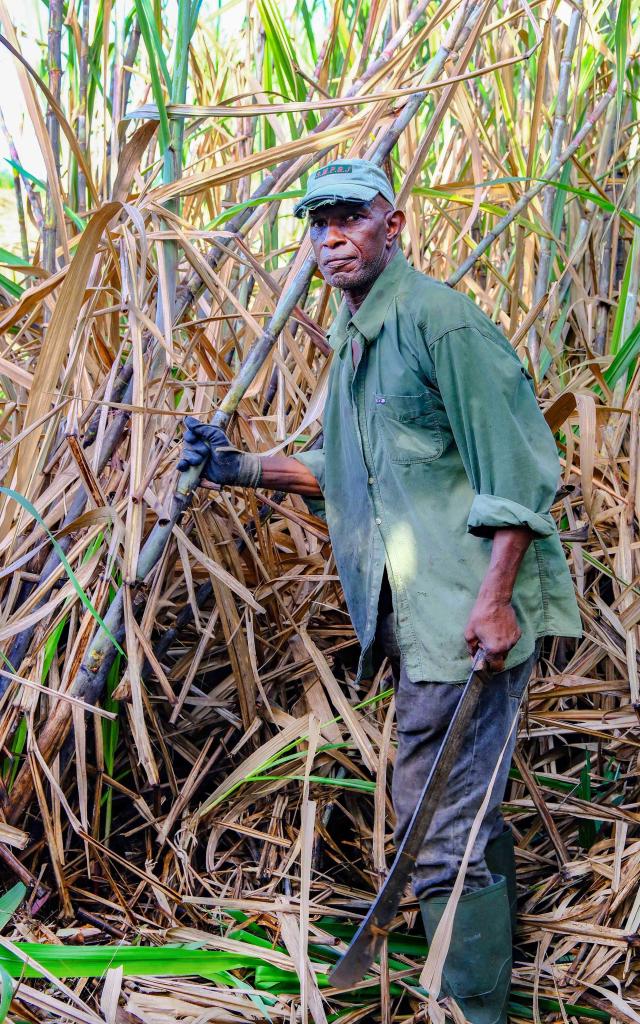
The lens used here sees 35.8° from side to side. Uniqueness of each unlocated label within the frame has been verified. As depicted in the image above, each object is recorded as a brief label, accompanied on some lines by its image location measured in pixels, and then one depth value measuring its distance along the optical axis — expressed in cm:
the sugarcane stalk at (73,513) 183
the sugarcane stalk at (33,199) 225
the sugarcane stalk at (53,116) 203
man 151
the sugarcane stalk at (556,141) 237
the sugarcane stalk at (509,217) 203
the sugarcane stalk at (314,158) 185
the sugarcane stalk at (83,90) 214
